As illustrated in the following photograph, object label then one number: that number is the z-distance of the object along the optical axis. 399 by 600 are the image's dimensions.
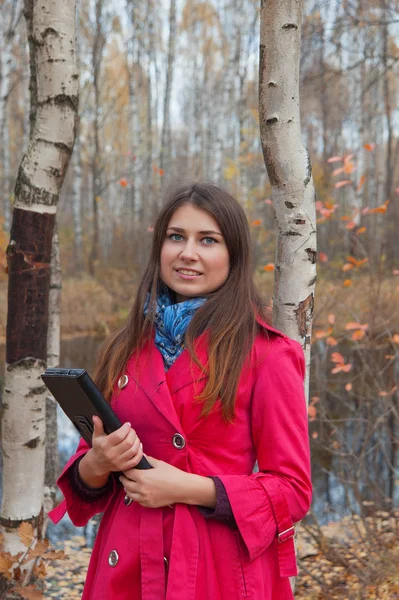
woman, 1.45
